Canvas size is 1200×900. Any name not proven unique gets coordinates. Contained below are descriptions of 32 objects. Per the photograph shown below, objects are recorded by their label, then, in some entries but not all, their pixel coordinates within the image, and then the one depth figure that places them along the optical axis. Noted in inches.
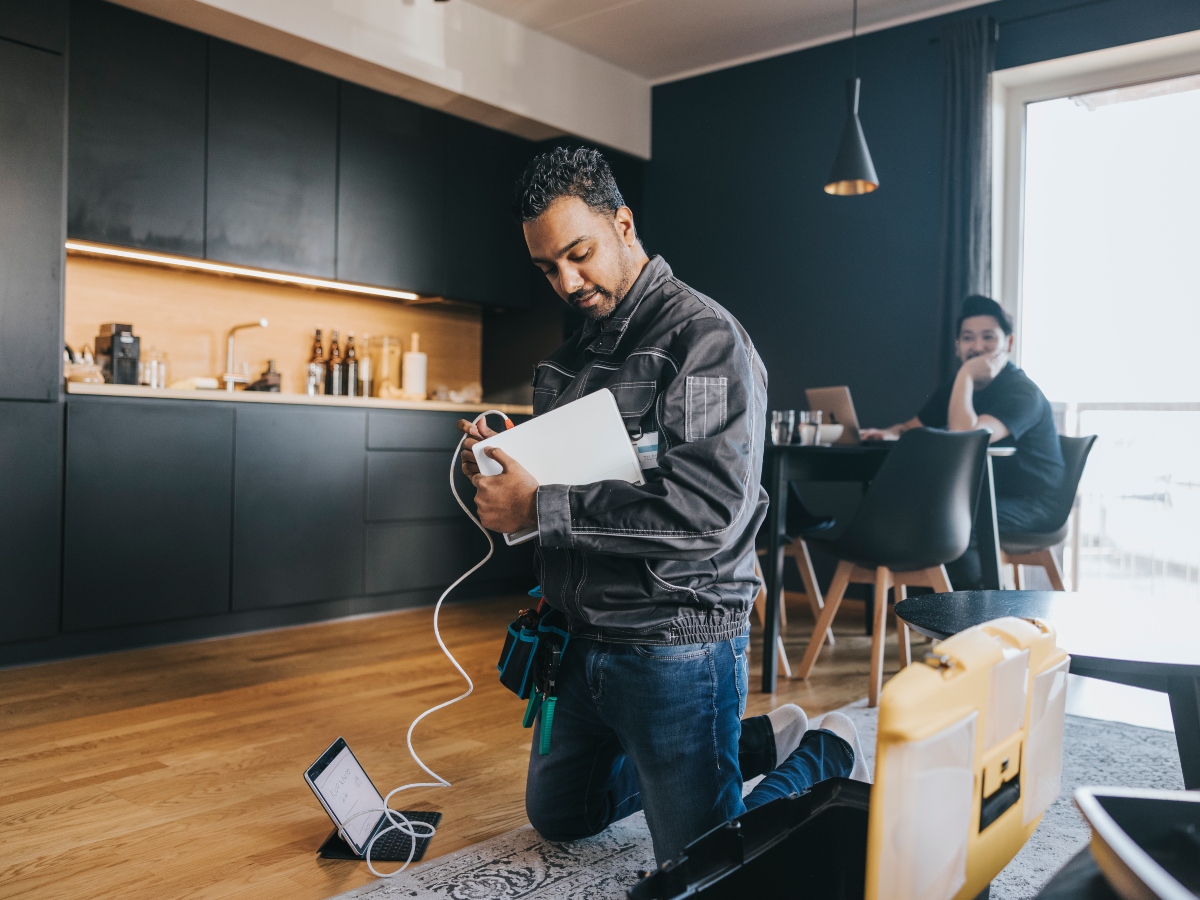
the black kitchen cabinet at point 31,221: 113.4
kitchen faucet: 152.1
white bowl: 128.0
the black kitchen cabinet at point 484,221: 174.6
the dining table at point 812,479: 111.3
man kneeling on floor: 51.3
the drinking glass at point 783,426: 123.9
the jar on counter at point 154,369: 143.5
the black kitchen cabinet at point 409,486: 152.9
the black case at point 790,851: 39.4
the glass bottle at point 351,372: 169.9
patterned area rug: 60.7
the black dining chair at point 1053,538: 129.3
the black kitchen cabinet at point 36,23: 112.6
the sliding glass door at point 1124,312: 145.4
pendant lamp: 141.3
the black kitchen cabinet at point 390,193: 157.6
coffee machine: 133.8
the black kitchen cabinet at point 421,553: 153.6
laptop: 135.0
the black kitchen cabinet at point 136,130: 124.0
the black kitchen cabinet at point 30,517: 113.3
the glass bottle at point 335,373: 167.6
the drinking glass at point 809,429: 123.9
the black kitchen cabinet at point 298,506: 135.7
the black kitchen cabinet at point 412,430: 152.9
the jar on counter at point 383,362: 180.1
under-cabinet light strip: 133.3
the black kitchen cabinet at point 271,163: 139.3
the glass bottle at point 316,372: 164.1
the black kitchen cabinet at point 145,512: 119.0
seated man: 129.3
